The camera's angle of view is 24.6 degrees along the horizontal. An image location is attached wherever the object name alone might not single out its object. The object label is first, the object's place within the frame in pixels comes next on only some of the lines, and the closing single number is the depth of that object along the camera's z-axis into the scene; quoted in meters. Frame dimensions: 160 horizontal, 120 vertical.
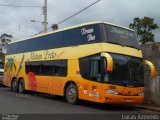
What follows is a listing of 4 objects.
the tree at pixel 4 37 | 87.81
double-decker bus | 15.75
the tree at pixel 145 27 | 60.56
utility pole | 32.64
